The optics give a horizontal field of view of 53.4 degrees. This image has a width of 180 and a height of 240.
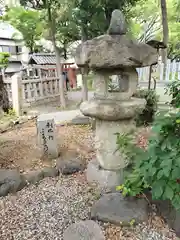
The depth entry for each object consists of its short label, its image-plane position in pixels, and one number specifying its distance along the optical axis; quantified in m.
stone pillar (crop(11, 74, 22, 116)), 5.18
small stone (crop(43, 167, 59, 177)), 2.18
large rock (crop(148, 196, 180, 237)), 1.46
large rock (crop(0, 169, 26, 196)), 1.90
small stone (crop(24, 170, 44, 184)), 2.07
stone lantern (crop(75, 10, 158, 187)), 1.60
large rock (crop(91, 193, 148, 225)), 1.50
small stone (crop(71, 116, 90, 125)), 4.00
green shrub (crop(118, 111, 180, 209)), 1.12
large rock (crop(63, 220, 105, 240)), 1.36
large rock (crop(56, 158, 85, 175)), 2.22
